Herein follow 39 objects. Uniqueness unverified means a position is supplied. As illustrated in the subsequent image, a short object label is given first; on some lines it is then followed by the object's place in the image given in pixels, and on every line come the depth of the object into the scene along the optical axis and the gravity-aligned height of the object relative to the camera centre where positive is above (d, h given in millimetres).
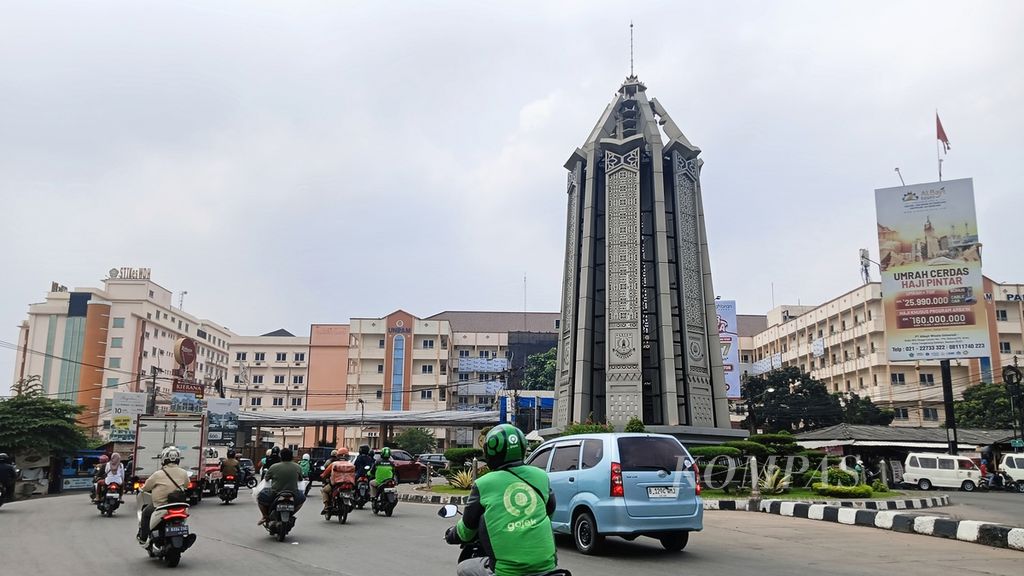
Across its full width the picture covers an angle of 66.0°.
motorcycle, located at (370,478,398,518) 15648 -1473
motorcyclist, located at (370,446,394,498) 15805 -1001
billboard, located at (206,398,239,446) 53219 +23
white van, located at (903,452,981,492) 31797 -1732
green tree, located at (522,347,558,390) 68500 +4695
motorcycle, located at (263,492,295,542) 11281 -1313
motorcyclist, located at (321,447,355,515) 14148 -929
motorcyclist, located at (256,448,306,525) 11477 -876
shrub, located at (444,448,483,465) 27766 -1062
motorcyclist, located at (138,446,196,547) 9172 -722
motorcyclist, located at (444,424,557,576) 4125 -476
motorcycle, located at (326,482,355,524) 13953 -1361
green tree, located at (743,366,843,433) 60031 +1732
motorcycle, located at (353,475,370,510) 15618 -1317
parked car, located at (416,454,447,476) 42144 -2091
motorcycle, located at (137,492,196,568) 8898 -1249
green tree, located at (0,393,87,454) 31062 -211
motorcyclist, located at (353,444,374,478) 16375 -770
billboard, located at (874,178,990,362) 32375 +6480
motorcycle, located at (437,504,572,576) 4695 -735
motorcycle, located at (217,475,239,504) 20016 -1668
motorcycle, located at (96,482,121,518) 16703 -1666
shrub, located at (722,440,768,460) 20469 -551
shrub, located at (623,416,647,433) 21578 +6
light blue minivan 9133 -763
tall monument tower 26250 +4812
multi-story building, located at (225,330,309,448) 91438 +5867
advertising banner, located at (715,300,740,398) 54719 +5074
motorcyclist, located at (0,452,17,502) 17297 -1205
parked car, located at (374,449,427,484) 34062 -1932
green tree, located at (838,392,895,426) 57781 +1065
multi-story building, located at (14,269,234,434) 76938 +7867
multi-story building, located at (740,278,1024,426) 62562 +5810
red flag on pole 40125 +14908
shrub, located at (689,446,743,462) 19927 -642
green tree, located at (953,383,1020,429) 49706 +1321
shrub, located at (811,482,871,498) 18125 -1429
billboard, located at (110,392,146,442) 48406 +594
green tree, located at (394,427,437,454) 69312 -1470
